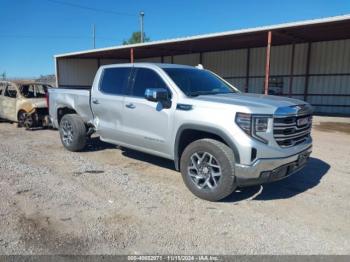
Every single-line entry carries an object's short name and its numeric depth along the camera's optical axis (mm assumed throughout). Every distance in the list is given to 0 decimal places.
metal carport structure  14506
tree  66375
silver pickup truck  3990
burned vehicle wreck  10605
